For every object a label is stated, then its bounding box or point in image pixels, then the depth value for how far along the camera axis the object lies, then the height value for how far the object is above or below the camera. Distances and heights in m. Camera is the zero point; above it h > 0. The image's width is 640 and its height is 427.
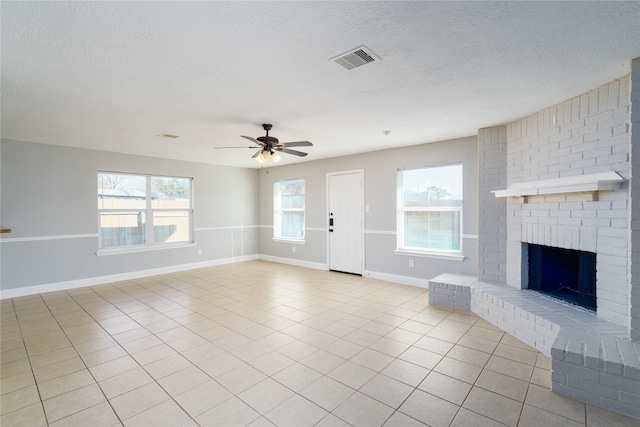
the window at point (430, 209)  4.82 -0.02
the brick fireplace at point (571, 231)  2.16 -0.24
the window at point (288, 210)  7.20 -0.04
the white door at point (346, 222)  5.98 -0.28
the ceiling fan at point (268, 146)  3.68 +0.79
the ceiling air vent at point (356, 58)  2.13 +1.13
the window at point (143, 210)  5.62 -0.02
